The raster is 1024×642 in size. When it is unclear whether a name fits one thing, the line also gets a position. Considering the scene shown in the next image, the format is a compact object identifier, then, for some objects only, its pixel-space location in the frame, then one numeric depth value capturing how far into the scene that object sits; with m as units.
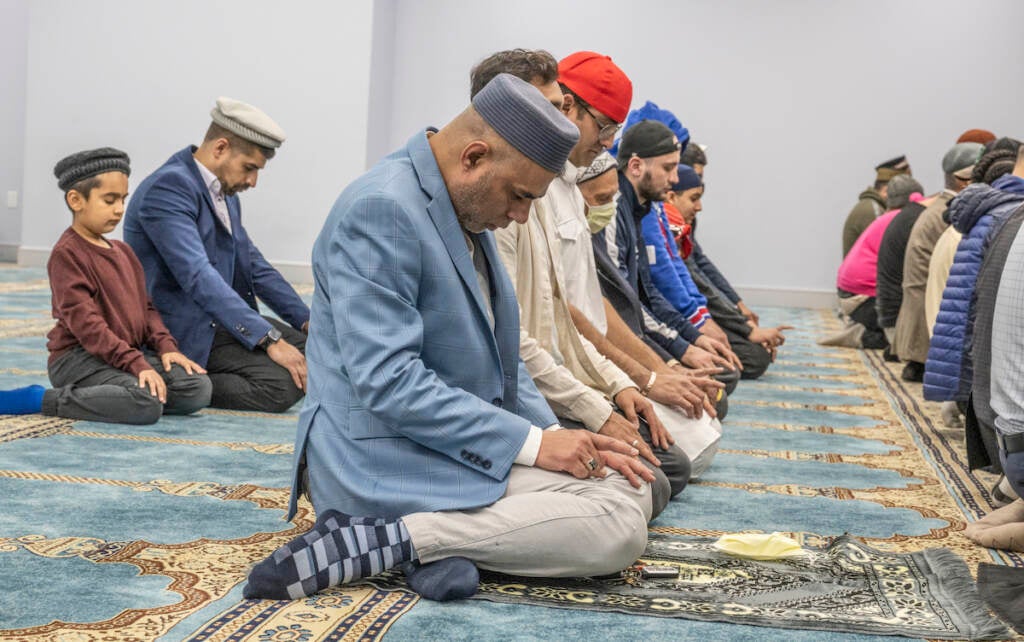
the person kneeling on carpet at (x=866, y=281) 7.72
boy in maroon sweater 3.78
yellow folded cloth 2.45
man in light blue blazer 2.02
